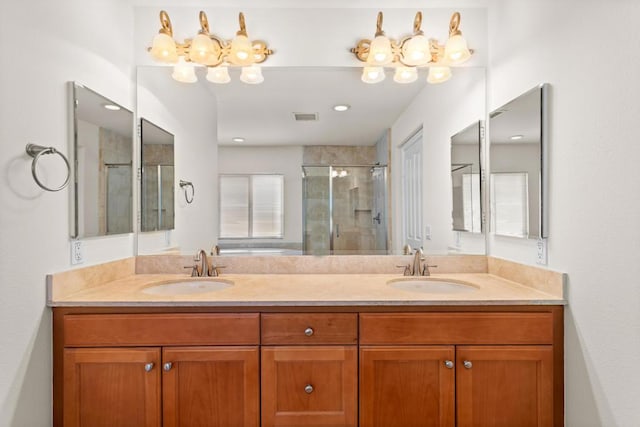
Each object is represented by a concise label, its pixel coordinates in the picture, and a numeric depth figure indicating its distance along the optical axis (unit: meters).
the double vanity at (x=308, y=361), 1.47
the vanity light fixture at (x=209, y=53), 1.93
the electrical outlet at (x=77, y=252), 1.59
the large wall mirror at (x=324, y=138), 2.07
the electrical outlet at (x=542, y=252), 1.58
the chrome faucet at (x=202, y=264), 2.01
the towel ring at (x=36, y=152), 1.30
